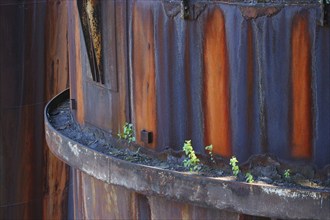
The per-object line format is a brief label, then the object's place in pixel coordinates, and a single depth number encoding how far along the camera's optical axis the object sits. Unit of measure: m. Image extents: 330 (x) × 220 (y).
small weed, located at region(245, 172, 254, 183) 5.91
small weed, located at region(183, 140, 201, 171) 6.29
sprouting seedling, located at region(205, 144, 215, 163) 6.26
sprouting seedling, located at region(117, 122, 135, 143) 6.90
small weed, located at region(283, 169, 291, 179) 5.92
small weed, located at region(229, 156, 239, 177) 6.05
